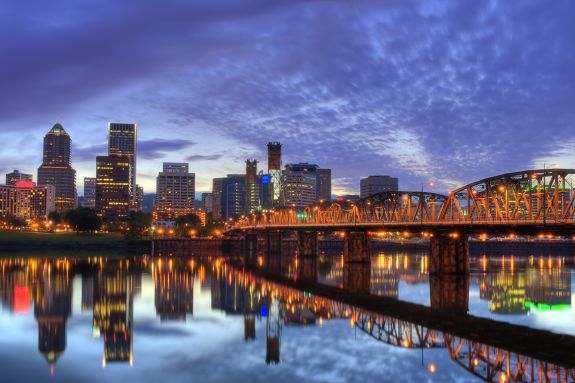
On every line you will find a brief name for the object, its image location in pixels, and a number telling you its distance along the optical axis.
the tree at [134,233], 190.89
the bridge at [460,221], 66.75
